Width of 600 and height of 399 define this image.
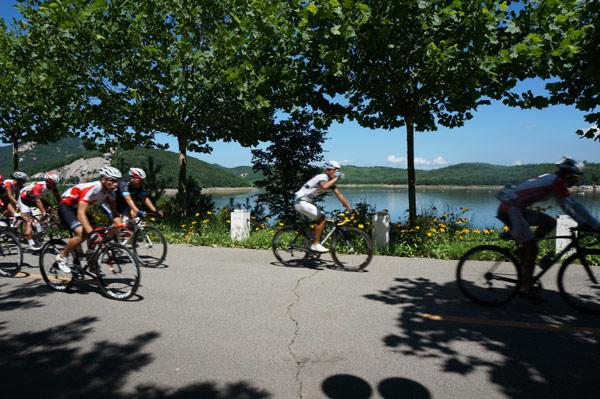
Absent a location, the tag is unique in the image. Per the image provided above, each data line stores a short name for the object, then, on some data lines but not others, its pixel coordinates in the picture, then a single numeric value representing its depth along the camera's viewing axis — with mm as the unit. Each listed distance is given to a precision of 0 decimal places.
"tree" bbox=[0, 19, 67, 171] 11602
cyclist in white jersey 7031
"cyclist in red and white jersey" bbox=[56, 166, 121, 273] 5363
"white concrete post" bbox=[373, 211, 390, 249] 8523
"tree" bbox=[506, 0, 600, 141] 7609
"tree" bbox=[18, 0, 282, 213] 9695
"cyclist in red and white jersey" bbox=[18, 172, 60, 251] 8266
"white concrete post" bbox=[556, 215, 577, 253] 7512
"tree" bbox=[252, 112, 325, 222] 13117
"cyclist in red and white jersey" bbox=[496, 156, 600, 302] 4430
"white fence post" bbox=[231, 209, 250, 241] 9844
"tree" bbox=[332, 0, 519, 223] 7641
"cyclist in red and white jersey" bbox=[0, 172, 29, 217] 8250
